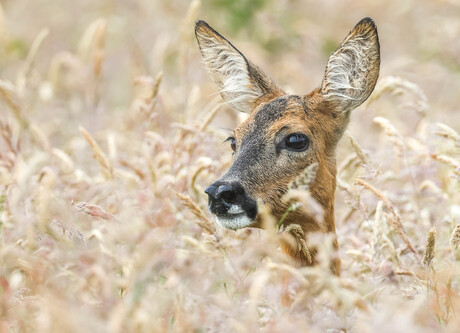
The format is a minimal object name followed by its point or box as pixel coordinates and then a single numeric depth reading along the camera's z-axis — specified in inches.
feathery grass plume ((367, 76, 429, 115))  416.5
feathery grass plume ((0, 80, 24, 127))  454.0
